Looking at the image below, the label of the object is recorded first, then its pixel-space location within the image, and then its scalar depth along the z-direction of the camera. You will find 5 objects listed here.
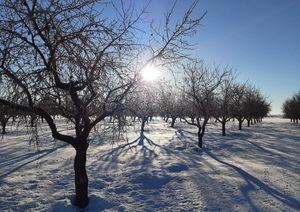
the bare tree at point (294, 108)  35.57
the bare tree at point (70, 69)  3.02
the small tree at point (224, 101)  17.49
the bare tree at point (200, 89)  11.51
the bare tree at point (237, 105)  20.28
